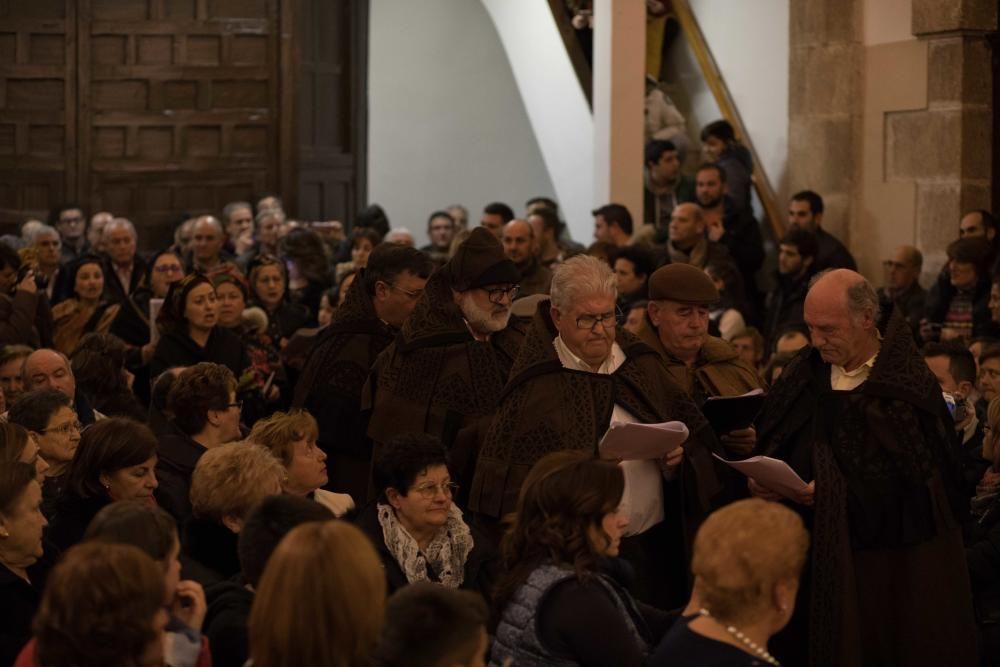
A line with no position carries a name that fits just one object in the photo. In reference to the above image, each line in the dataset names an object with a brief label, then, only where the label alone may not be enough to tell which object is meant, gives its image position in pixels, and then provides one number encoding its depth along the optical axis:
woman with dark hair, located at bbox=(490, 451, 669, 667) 6.38
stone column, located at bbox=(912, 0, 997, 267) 17.64
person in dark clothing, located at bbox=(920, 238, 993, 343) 15.49
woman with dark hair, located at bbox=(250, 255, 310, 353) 15.67
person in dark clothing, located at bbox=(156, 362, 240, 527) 9.36
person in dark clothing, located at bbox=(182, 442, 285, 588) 7.57
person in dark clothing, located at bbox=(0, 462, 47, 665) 7.04
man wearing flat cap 9.84
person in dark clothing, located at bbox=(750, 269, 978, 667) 8.49
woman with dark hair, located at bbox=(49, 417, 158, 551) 8.22
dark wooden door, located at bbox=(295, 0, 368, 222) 25.39
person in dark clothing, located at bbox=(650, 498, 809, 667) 5.83
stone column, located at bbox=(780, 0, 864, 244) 18.80
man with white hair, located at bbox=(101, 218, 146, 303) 16.98
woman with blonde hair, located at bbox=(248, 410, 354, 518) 8.81
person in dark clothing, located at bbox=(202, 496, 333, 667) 6.34
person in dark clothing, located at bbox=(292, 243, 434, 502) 10.66
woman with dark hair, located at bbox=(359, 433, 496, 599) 7.87
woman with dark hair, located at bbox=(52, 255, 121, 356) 15.46
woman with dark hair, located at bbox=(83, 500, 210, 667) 6.17
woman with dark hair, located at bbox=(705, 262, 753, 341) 15.27
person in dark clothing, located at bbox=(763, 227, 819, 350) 16.61
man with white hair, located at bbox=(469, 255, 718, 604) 8.70
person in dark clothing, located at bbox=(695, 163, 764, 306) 18.26
